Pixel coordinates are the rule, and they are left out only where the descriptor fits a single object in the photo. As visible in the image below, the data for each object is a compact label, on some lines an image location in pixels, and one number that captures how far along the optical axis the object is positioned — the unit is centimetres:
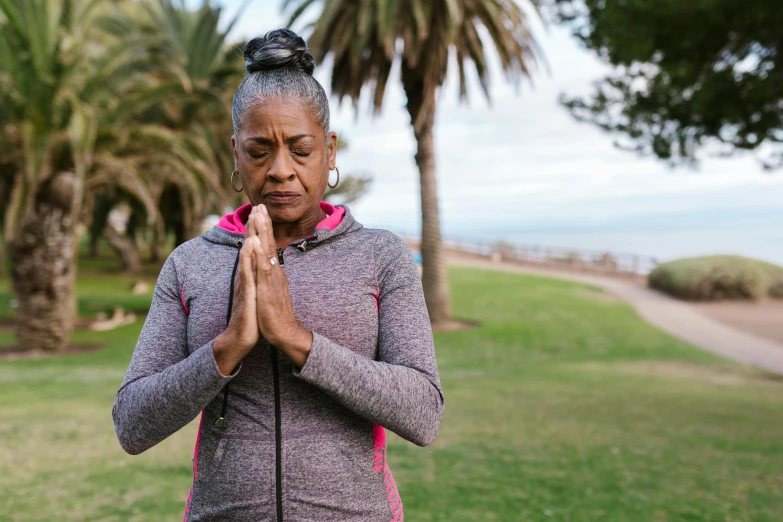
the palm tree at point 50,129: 1288
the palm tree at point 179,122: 1456
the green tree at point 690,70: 699
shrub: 2642
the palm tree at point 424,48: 1590
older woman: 153
